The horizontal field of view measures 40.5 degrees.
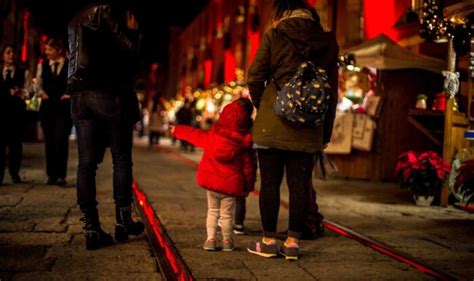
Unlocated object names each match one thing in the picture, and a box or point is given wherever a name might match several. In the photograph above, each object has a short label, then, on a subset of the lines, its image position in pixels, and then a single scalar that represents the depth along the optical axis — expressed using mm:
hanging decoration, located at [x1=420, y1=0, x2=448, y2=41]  7602
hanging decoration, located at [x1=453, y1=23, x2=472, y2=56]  7346
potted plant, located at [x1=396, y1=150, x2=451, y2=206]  7715
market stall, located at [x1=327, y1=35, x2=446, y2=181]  11188
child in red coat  4500
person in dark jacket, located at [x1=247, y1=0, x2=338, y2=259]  4207
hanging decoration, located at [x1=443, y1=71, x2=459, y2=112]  7469
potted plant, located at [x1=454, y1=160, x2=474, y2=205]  5996
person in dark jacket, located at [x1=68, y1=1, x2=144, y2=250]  4410
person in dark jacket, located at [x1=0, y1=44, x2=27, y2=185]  7902
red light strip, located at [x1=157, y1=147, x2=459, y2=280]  3923
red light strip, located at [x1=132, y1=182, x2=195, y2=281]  3662
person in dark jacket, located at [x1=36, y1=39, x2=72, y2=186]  7941
